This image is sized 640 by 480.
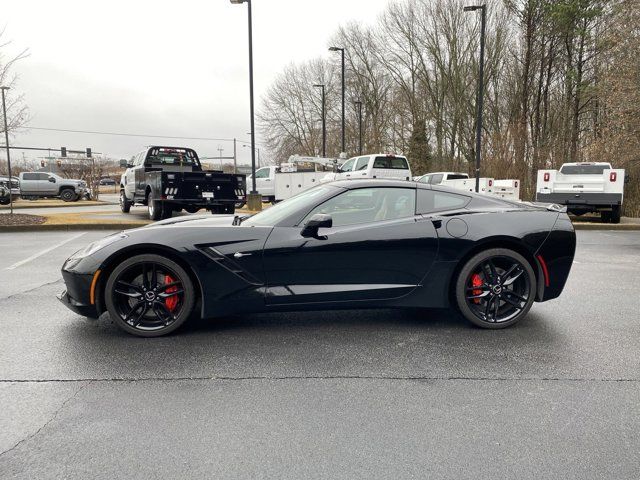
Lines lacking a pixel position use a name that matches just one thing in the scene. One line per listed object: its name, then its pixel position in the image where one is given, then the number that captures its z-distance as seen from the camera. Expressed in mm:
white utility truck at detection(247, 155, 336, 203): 21891
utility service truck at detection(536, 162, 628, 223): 14922
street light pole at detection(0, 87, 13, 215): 14195
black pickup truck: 13289
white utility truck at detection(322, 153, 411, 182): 20344
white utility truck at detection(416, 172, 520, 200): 18828
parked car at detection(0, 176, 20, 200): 29922
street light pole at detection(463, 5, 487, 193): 17984
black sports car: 4113
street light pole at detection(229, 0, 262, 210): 18016
